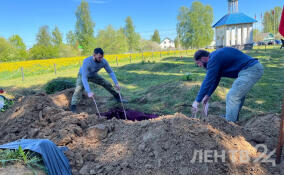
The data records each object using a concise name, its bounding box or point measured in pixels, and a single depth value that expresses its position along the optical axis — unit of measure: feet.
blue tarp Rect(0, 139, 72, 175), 6.70
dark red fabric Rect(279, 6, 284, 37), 6.29
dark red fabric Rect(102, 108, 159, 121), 14.27
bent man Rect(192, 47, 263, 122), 9.93
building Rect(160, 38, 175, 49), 329.11
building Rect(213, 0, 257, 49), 98.43
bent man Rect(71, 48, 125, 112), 14.83
